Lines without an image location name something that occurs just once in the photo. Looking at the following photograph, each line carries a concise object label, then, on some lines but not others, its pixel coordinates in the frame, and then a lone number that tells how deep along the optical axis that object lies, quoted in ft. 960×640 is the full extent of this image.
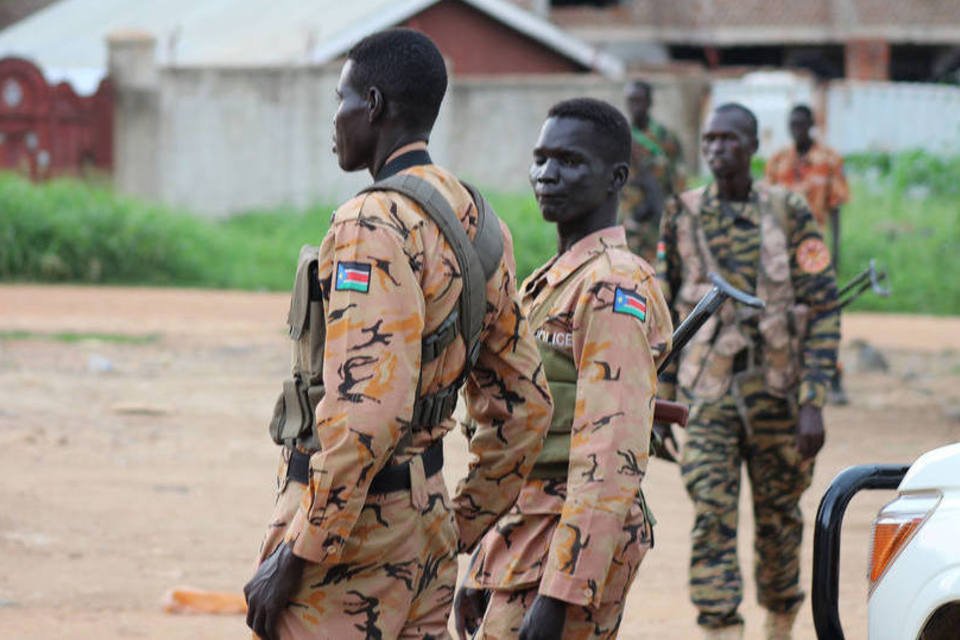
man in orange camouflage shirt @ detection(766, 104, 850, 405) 77.56
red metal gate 142.51
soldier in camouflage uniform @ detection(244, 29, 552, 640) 18.83
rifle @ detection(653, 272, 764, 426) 26.14
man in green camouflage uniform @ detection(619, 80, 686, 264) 73.10
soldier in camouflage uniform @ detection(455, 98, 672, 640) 22.38
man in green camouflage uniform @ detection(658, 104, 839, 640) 36.60
